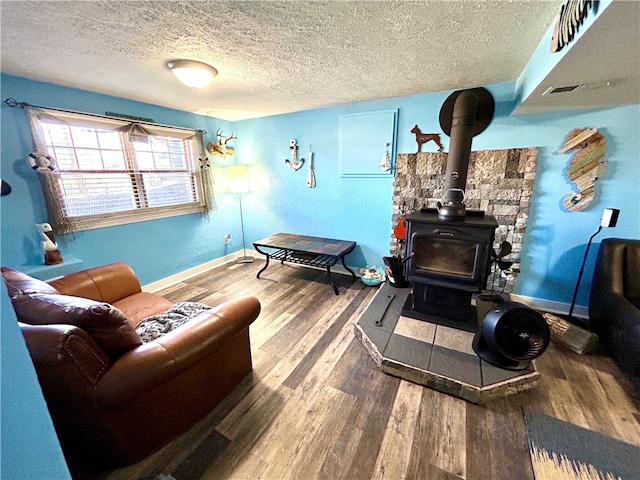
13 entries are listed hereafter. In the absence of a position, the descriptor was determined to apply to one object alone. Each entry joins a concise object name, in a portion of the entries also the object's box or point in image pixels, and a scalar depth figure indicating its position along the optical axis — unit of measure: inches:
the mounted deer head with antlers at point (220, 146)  142.2
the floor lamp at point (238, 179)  147.3
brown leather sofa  40.2
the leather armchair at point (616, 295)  69.3
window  92.4
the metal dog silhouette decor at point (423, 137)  105.5
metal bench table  119.2
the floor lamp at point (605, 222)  77.3
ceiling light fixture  72.7
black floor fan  63.6
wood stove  74.5
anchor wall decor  136.7
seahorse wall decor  85.0
